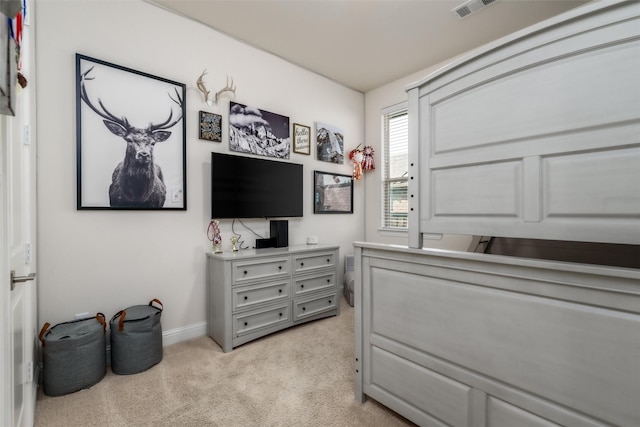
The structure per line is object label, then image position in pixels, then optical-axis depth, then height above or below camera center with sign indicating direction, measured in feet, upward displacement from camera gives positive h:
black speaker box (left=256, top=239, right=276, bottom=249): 9.91 -1.10
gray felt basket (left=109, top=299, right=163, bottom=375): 6.58 -3.09
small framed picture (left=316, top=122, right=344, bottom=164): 12.25 +3.14
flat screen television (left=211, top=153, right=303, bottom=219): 8.86 +0.88
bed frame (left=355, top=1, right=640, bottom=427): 2.96 -0.20
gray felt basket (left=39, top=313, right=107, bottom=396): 5.77 -3.06
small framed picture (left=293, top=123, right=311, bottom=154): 11.38 +3.07
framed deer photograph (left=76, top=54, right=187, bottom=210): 6.99 +2.02
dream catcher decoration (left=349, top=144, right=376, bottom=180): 13.44 +2.56
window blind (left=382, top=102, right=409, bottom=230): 13.05 +2.12
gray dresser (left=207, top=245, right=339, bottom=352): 7.93 -2.47
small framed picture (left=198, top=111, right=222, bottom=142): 8.82 +2.77
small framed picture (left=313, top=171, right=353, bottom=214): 12.16 +0.90
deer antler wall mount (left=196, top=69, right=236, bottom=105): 8.67 +3.93
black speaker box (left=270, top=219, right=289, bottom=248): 10.08 -0.72
